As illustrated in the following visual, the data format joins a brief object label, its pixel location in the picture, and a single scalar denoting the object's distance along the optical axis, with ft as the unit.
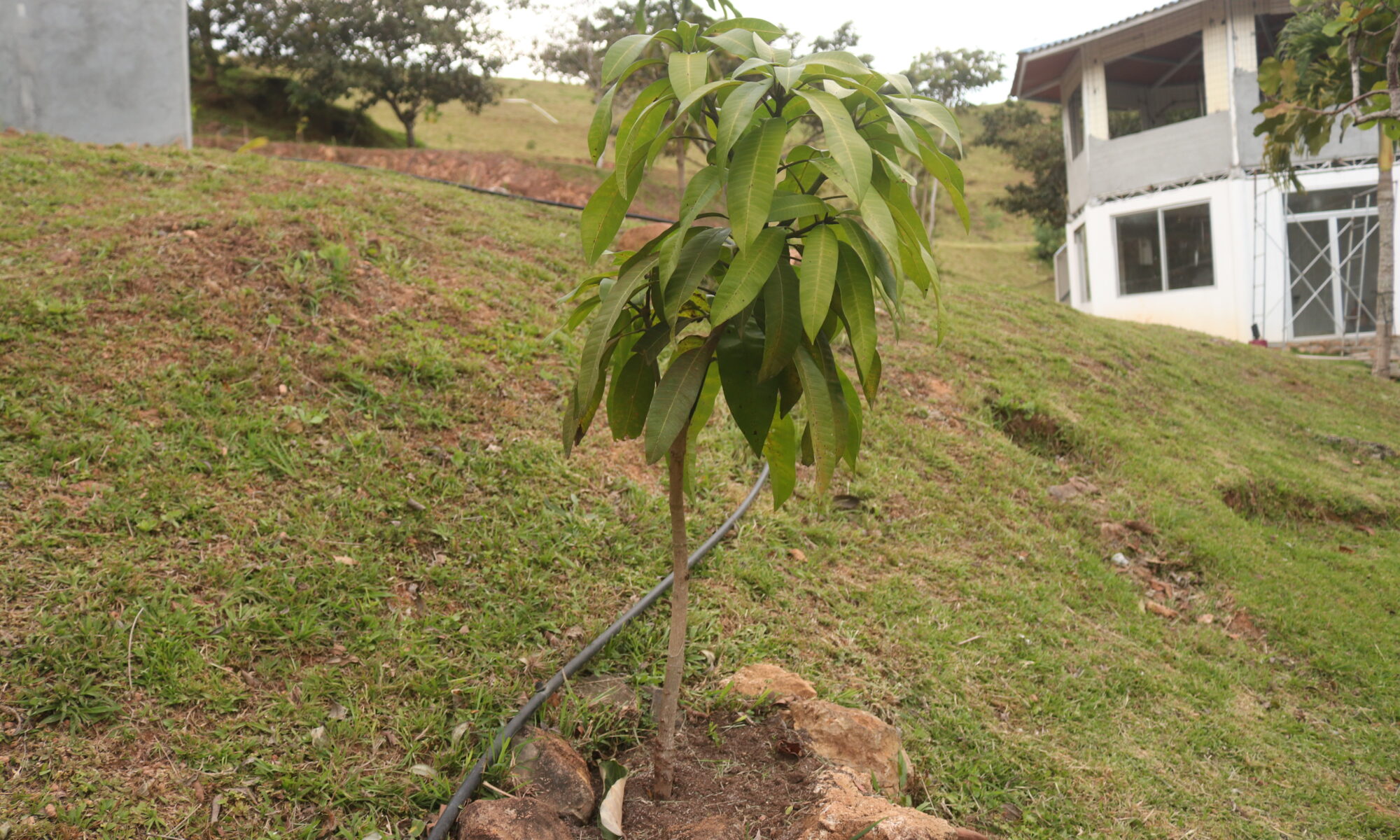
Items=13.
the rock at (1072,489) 18.42
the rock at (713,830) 7.49
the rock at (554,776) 8.01
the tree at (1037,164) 78.74
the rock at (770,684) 9.95
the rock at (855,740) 8.77
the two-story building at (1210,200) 46.80
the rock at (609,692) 9.49
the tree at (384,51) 65.31
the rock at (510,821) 7.23
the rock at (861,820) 7.13
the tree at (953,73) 86.33
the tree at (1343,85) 22.31
